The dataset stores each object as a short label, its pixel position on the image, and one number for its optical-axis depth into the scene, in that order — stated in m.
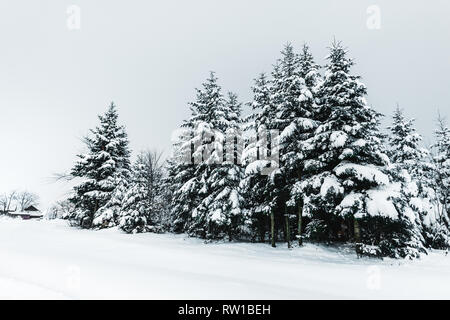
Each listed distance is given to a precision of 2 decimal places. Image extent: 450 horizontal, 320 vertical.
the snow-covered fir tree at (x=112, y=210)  24.02
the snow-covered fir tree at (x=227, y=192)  17.98
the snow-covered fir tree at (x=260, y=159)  17.14
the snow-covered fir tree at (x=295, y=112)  16.05
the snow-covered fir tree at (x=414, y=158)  19.59
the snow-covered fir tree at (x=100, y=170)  25.30
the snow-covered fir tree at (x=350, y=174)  12.91
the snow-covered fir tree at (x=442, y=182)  19.56
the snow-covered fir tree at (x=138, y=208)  22.59
